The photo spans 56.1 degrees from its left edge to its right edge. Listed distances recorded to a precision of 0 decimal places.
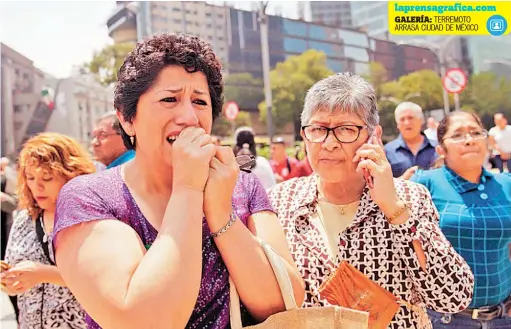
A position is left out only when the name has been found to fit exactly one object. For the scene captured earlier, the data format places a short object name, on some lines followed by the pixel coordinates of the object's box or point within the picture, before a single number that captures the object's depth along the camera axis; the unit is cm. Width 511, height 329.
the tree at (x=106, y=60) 2271
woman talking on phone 170
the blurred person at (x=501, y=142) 781
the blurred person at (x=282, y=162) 682
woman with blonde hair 241
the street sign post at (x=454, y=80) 840
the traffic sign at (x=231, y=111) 1371
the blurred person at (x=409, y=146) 480
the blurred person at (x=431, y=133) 569
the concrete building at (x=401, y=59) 2738
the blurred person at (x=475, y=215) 248
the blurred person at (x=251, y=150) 501
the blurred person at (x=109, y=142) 365
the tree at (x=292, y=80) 2719
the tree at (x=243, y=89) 3031
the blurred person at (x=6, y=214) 414
